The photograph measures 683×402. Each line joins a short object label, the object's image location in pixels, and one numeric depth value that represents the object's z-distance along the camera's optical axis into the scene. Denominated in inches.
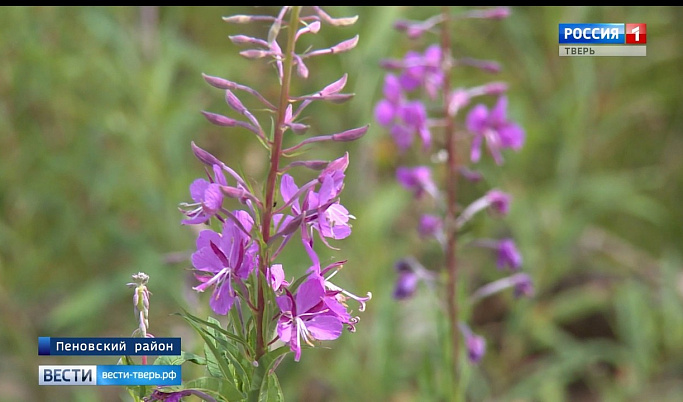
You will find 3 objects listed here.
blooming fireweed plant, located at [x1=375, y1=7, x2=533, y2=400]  75.0
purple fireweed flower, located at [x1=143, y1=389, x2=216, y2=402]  66.1
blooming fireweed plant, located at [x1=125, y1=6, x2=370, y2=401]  66.1
